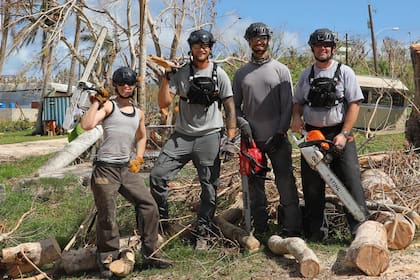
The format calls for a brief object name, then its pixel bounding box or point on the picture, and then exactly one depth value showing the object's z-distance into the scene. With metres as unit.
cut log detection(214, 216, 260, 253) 5.02
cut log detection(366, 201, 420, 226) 5.34
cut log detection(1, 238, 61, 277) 4.59
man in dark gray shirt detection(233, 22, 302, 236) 5.13
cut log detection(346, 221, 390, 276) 4.21
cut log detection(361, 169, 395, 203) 5.91
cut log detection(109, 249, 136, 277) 4.54
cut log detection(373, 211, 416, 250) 4.89
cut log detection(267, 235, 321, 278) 4.26
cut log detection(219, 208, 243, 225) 5.82
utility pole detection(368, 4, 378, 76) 24.91
